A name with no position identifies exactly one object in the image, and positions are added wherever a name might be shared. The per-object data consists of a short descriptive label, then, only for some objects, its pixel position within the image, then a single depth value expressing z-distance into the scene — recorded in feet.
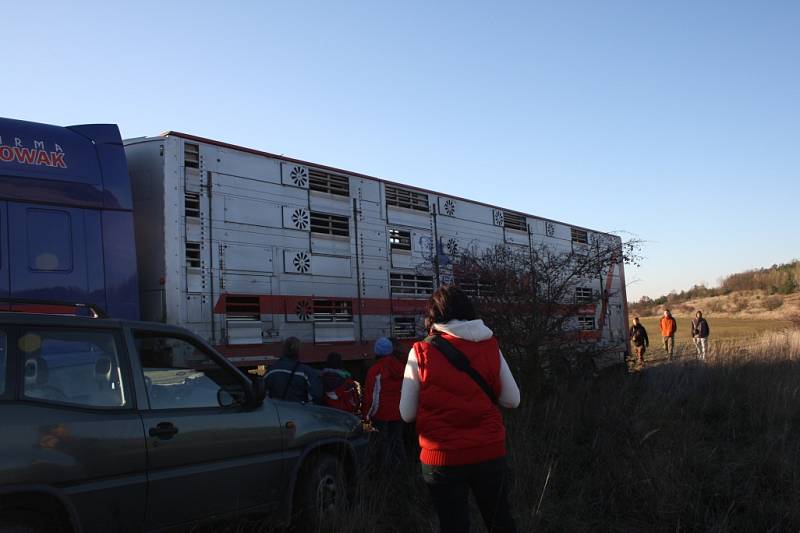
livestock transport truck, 21.45
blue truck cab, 20.63
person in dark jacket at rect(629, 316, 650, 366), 59.41
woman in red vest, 11.19
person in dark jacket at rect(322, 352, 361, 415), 22.79
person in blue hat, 22.16
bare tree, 28.63
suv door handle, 12.81
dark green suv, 11.02
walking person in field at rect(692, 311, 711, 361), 61.52
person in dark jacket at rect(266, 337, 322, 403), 20.18
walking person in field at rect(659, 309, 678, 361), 66.02
